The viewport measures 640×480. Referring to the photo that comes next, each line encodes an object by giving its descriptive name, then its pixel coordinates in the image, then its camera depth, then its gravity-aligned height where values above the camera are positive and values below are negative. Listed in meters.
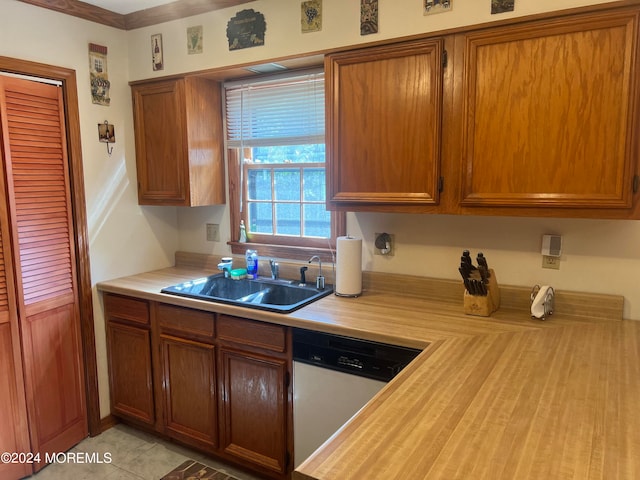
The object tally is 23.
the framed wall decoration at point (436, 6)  1.89 +0.75
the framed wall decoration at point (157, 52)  2.73 +0.82
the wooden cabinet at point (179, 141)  2.69 +0.29
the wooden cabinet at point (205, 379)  2.17 -1.00
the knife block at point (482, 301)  1.97 -0.50
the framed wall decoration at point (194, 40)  2.60 +0.85
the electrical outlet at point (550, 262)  2.04 -0.34
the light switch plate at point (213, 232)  3.07 -0.28
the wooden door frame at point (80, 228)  2.50 -0.21
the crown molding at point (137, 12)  2.46 +1.01
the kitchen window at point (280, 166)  2.62 +0.14
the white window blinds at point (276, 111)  2.58 +0.46
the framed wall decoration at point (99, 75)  2.65 +0.67
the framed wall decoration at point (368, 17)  2.05 +0.77
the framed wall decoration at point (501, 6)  1.77 +0.70
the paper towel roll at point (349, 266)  2.29 -0.39
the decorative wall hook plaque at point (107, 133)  2.71 +0.34
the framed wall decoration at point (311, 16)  2.21 +0.83
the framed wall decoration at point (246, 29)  2.39 +0.84
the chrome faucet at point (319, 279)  2.52 -0.50
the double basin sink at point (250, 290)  2.49 -0.58
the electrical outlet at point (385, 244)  2.41 -0.30
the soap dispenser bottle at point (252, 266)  2.80 -0.47
